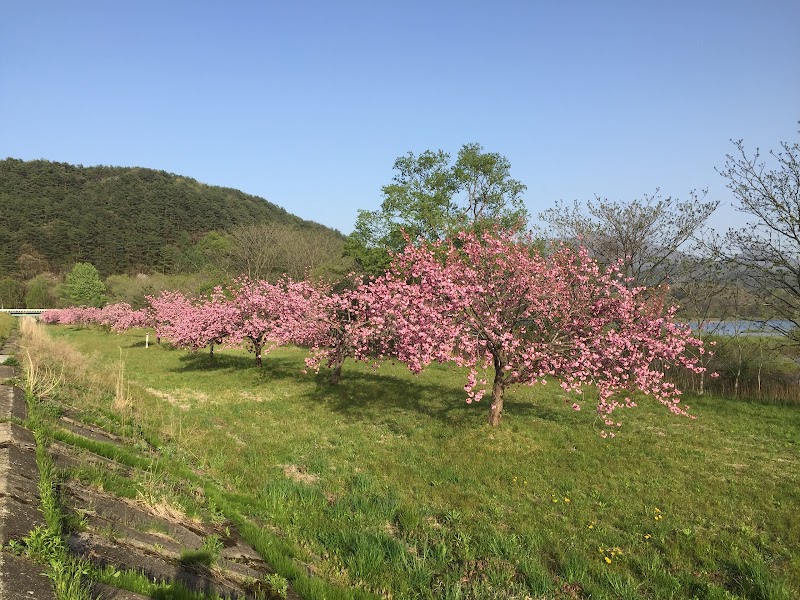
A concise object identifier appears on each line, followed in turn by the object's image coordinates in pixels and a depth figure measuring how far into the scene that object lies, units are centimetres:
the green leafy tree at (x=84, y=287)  8931
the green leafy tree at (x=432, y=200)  4591
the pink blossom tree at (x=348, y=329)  1748
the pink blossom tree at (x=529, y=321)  1317
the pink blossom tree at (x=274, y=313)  2072
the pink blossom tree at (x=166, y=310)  3472
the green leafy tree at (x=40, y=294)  10738
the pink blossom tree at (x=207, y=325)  2609
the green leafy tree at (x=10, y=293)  10919
